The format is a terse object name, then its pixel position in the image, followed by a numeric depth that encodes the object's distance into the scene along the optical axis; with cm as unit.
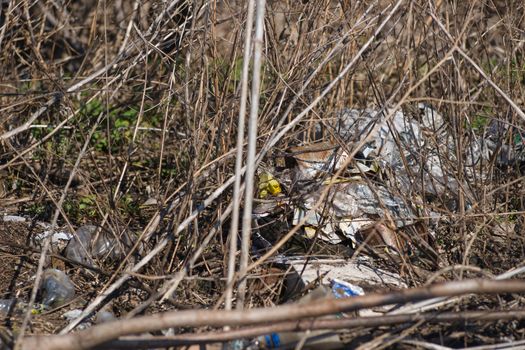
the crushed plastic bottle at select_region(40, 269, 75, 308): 698
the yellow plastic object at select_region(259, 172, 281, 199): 791
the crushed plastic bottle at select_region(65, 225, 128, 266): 757
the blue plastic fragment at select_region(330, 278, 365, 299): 658
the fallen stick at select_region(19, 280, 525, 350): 484
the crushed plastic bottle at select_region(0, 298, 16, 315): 679
